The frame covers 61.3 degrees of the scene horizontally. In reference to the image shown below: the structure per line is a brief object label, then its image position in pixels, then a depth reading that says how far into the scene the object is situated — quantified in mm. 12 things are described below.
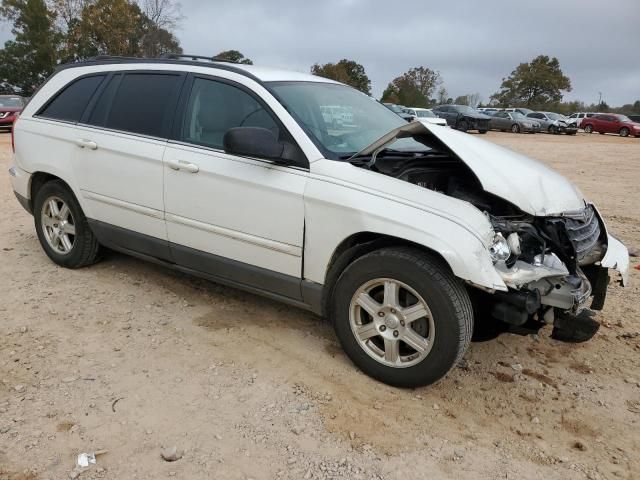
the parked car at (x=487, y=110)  35831
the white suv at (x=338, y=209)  2898
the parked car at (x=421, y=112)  27434
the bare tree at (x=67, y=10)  40312
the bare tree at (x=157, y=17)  38031
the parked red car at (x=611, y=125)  32719
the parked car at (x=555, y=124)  33125
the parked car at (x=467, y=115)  26234
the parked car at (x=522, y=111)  35875
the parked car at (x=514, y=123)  32938
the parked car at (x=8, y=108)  19453
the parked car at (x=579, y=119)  35500
